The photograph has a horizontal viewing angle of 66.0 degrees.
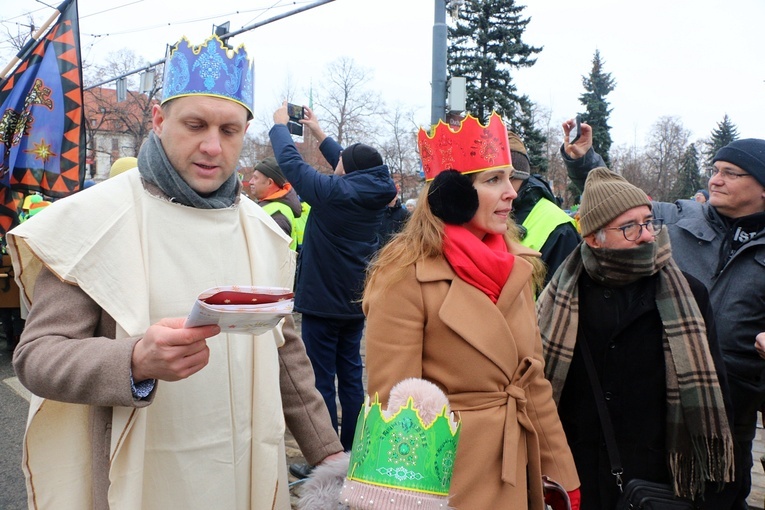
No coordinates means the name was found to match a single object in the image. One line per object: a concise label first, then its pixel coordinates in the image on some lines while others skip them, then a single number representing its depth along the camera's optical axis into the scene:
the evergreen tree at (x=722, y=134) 50.26
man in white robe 1.40
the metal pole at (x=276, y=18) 11.21
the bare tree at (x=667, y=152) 51.06
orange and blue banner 4.53
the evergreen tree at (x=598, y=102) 40.75
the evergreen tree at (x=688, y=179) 47.69
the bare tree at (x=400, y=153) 45.84
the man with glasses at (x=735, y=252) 3.05
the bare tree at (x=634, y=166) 43.62
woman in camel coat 2.08
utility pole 10.00
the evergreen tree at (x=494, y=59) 32.88
